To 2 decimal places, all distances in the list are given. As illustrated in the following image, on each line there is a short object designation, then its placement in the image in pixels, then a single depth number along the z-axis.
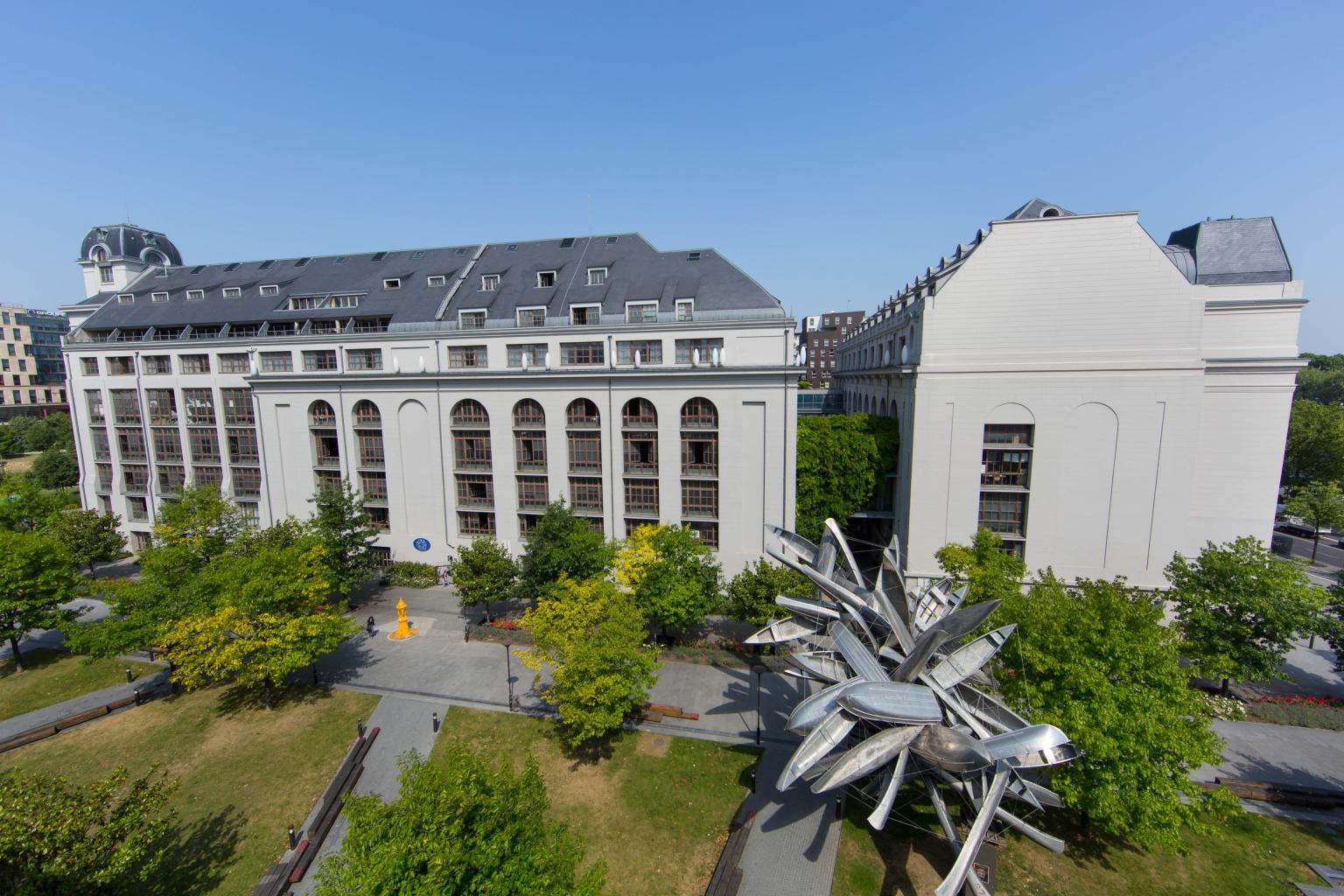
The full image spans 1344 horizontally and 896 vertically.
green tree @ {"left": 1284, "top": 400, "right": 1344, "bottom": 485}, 63.03
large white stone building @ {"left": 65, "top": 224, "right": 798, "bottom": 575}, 40.59
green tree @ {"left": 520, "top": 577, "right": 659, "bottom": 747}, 24.50
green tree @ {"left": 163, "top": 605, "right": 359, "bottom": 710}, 26.97
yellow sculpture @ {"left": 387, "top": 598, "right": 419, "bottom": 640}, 37.59
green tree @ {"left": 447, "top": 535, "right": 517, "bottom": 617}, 37.81
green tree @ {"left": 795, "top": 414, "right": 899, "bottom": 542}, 42.62
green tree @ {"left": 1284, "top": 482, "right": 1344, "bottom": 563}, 50.31
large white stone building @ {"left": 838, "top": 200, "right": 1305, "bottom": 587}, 34.81
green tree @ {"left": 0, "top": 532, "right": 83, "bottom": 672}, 31.80
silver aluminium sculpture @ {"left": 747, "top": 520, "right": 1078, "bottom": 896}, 14.51
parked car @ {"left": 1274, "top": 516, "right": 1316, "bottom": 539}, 62.15
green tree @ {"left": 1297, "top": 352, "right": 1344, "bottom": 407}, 96.50
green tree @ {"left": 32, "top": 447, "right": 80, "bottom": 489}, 74.44
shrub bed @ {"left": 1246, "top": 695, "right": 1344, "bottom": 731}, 28.20
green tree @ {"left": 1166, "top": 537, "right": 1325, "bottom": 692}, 27.05
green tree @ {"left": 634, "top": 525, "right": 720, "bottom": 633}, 32.38
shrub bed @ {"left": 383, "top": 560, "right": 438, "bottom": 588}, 45.75
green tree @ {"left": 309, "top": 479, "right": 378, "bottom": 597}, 39.50
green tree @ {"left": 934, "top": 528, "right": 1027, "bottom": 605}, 29.19
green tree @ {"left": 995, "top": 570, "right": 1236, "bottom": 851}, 17.66
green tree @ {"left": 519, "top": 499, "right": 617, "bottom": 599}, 35.16
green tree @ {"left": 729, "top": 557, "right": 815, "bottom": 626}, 32.81
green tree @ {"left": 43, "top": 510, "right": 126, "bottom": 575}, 46.56
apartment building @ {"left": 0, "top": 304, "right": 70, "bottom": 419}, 106.06
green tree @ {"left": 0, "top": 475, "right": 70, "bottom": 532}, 46.97
